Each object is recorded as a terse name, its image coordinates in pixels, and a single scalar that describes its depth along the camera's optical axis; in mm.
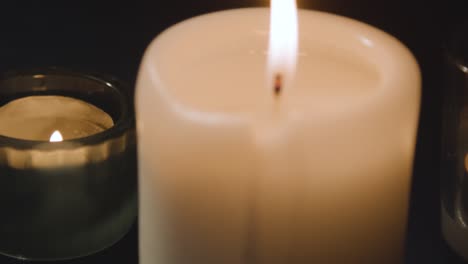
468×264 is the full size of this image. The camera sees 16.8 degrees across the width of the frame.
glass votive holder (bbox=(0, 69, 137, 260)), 555
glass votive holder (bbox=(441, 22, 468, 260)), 572
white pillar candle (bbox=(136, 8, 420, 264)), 452
